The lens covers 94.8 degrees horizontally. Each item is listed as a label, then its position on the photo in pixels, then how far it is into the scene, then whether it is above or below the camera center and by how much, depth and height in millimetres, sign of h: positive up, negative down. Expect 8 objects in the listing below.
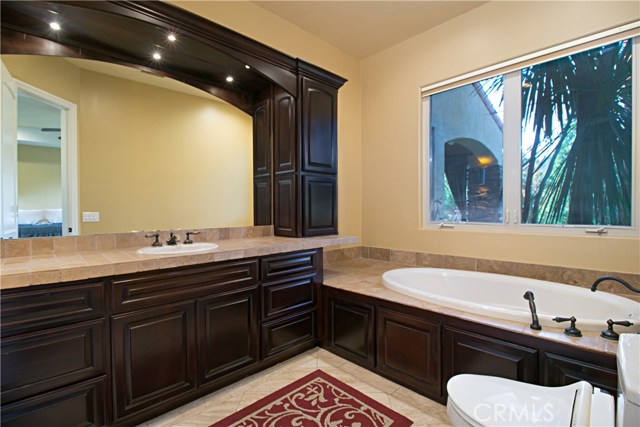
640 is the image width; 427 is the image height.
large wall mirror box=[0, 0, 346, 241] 1854 +754
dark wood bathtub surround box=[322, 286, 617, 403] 1475 -847
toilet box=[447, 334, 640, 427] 730 -804
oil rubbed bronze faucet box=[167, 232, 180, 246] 2236 -212
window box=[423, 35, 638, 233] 2180 +561
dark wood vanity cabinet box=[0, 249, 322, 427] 1380 -737
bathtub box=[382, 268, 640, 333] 1727 -623
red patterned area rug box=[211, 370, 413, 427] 1738 -1244
